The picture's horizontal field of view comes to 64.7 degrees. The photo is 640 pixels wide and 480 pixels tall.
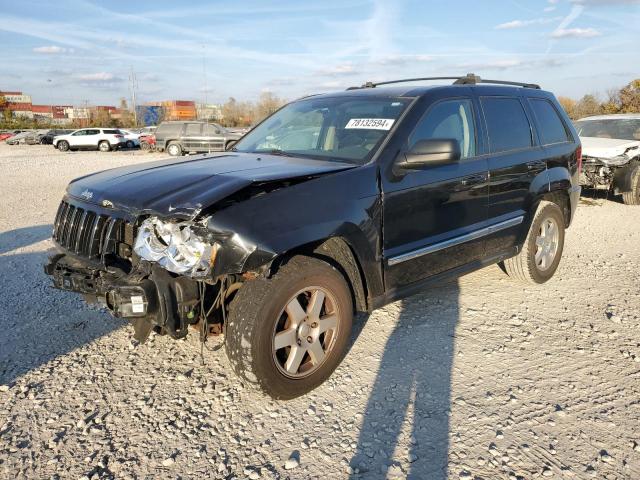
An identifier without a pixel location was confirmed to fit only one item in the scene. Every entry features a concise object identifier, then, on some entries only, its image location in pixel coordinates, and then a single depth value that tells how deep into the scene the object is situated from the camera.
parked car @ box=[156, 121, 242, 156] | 23.94
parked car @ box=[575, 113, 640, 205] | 9.92
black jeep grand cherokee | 2.85
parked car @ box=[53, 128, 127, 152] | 32.34
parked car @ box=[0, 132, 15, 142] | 50.69
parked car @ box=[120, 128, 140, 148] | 33.28
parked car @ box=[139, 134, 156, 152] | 29.83
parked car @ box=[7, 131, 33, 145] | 41.91
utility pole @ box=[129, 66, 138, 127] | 65.13
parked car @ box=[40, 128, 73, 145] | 41.47
